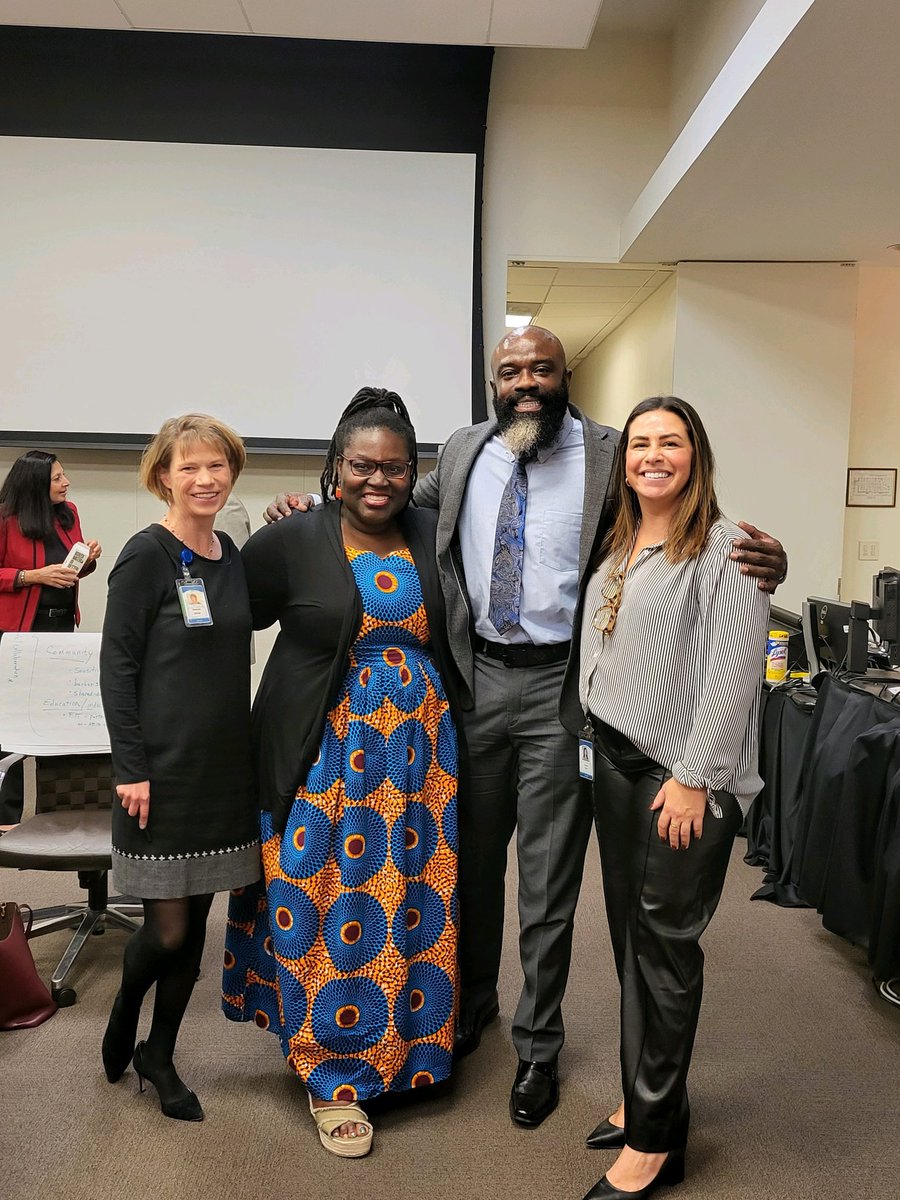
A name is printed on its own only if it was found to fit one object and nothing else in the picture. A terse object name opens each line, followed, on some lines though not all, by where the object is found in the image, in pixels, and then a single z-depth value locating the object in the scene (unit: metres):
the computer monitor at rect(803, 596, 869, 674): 3.50
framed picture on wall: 6.03
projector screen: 5.24
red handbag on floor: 2.61
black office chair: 2.70
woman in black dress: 2.02
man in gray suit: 2.26
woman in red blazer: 4.33
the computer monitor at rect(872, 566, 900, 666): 3.53
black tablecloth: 2.71
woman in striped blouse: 1.76
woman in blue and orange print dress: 2.10
